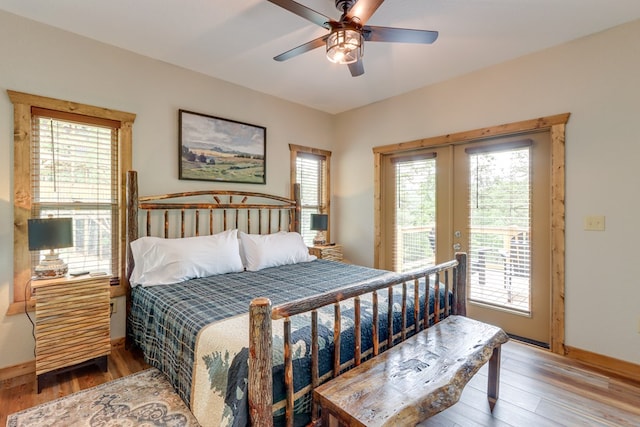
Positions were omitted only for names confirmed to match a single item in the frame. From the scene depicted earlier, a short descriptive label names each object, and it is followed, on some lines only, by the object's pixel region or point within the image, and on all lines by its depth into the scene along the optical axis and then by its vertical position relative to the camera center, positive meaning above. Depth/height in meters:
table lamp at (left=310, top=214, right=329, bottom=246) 4.08 -0.15
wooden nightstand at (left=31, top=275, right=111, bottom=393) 2.12 -0.82
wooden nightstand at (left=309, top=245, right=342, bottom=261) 3.97 -0.55
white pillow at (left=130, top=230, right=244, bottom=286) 2.57 -0.43
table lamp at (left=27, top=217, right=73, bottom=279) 2.09 -0.20
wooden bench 1.23 -0.80
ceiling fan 1.77 +1.15
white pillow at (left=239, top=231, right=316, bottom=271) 3.15 -0.43
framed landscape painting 3.21 +0.71
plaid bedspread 1.39 -0.66
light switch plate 2.52 -0.11
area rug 1.81 -1.26
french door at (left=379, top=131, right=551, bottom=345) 2.90 -0.10
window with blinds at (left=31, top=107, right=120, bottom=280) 2.46 +0.26
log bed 1.22 -0.50
